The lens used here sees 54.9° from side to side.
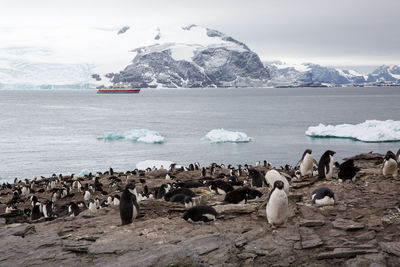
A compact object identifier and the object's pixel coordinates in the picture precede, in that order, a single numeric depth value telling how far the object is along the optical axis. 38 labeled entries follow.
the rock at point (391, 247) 6.99
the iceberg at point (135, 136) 50.97
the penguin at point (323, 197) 9.49
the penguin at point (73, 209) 14.93
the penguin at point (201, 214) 9.26
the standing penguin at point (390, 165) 12.02
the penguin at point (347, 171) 11.84
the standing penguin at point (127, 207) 9.64
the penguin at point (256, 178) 15.41
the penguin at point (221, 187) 13.12
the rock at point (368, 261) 6.80
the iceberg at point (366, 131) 45.75
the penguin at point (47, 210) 15.40
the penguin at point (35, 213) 14.92
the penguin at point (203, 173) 22.98
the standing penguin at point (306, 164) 13.71
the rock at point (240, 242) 7.91
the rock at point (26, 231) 10.33
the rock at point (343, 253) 7.16
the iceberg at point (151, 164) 34.00
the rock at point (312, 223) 8.37
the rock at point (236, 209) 9.53
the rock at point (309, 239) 7.57
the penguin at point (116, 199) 14.07
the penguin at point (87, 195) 19.23
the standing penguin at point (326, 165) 12.20
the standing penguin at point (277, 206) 8.20
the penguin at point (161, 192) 15.53
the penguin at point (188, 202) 10.76
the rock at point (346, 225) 7.98
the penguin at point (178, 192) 12.15
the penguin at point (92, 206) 16.06
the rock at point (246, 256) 7.53
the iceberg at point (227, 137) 49.09
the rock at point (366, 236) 7.64
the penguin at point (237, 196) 10.91
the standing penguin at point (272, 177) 10.87
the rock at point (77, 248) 8.64
